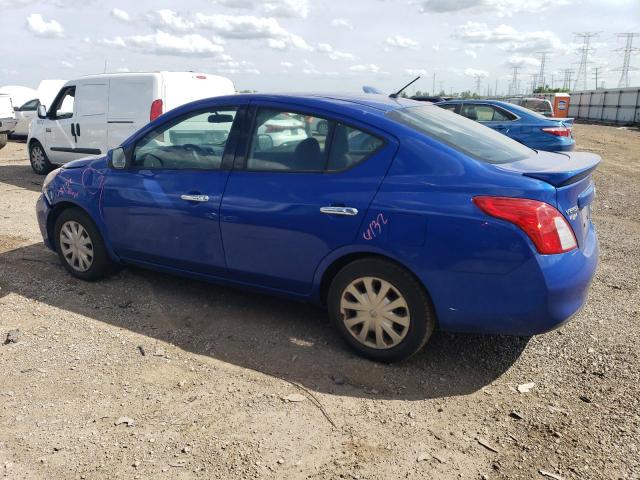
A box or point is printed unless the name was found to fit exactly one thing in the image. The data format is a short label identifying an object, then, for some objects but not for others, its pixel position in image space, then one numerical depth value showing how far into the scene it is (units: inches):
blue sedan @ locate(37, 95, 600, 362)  123.1
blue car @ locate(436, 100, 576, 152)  434.6
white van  346.3
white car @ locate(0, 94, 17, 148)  611.7
